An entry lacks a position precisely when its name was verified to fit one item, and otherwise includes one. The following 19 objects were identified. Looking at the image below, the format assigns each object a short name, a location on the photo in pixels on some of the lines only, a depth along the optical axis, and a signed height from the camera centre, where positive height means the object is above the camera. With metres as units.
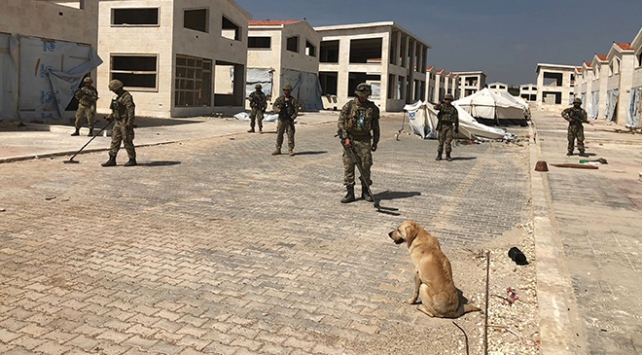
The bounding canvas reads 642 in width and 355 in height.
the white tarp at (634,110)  29.97 +1.55
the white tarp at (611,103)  36.86 +2.34
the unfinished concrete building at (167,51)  25.62 +3.16
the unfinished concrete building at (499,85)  116.44 +9.62
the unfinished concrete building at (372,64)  47.56 +5.51
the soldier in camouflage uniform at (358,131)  8.22 -0.05
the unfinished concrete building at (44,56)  16.98 +1.84
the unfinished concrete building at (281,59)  35.94 +4.21
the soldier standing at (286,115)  13.27 +0.21
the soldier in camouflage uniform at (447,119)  13.56 +0.27
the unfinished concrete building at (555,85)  76.81 +7.02
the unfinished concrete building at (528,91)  104.88 +7.86
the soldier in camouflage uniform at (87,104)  15.52 +0.31
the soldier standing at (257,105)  19.55 +0.62
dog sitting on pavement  4.09 -1.09
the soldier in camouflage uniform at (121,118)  10.40 -0.03
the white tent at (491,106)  30.34 +1.39
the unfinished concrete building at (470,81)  100.00 +8.89
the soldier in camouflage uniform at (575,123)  14.98 +0.34
